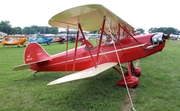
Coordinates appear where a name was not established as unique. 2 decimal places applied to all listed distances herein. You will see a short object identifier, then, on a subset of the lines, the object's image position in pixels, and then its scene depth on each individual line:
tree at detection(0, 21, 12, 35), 80.34
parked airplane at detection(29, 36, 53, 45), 28.74
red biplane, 3.90
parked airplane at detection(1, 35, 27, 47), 22.84
